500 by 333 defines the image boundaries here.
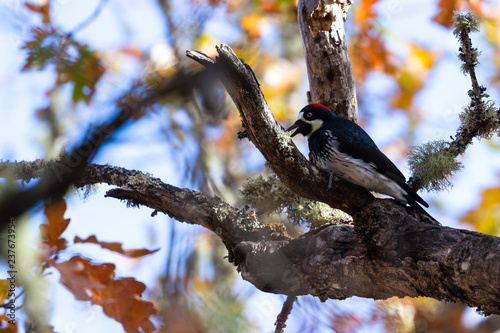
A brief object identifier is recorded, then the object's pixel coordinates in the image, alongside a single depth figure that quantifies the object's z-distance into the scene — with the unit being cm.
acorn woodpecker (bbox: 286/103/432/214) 899
